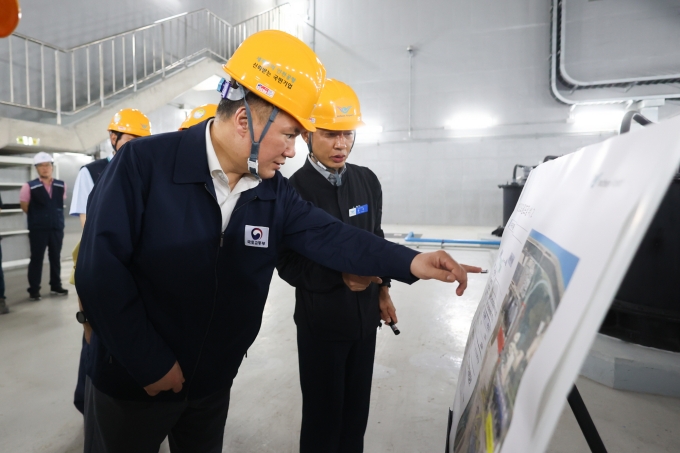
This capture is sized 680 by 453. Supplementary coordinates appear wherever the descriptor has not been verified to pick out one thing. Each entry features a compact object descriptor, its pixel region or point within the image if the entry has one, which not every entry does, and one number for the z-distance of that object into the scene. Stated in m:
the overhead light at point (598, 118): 8.83
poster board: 0.37
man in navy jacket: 0.99
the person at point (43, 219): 4.43
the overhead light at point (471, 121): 9.82
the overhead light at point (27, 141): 4.87
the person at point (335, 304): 1.52
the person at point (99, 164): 3.01
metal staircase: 5.29
